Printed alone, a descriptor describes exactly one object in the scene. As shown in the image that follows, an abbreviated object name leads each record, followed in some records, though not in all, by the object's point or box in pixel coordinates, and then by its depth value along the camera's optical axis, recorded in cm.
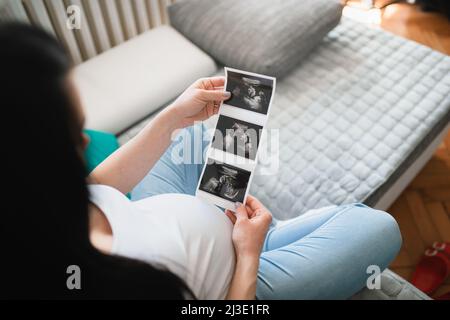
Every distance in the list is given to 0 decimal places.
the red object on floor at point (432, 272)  111
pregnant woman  38
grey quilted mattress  99
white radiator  121
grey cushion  119
